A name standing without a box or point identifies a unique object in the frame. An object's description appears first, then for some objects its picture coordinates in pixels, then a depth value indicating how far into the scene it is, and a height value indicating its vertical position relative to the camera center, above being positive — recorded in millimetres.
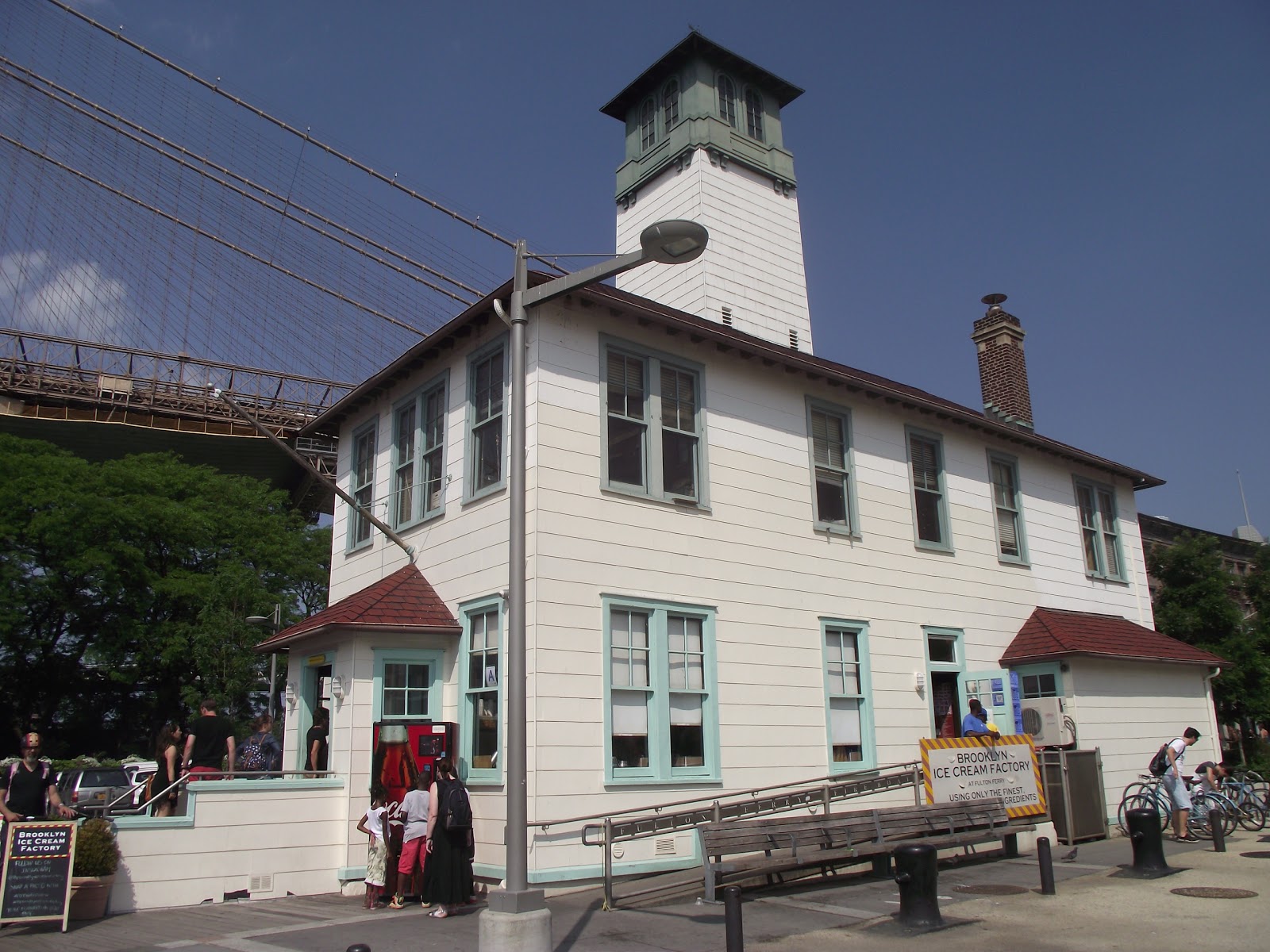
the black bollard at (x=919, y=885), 9578 -1262
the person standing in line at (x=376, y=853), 11594 -1026
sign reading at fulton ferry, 14281 -396
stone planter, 10812 -1322
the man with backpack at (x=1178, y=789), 15422 -740
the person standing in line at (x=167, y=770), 13516 -73
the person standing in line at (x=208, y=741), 13367 +275
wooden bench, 11102 -1032
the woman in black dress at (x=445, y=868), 10938 -1138
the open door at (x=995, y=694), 17078 +781
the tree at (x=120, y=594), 36125 +5911
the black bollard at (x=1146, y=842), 12320 -1182
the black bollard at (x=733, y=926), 7105 -1169
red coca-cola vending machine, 12727 +85
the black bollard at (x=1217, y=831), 14211 -1250
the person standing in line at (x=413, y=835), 11633 -831
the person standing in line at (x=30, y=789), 10922 -219
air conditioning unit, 16844 +297
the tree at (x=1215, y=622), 25312 +2878
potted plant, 10820 -1058
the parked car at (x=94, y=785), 25859 -481
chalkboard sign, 10031 -997
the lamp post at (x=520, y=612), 7680 +1111
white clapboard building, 12805 +2427
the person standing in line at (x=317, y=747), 14102 +177
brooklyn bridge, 47125 +17266
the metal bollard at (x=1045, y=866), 10867 -1278
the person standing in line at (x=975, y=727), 15484 +237
